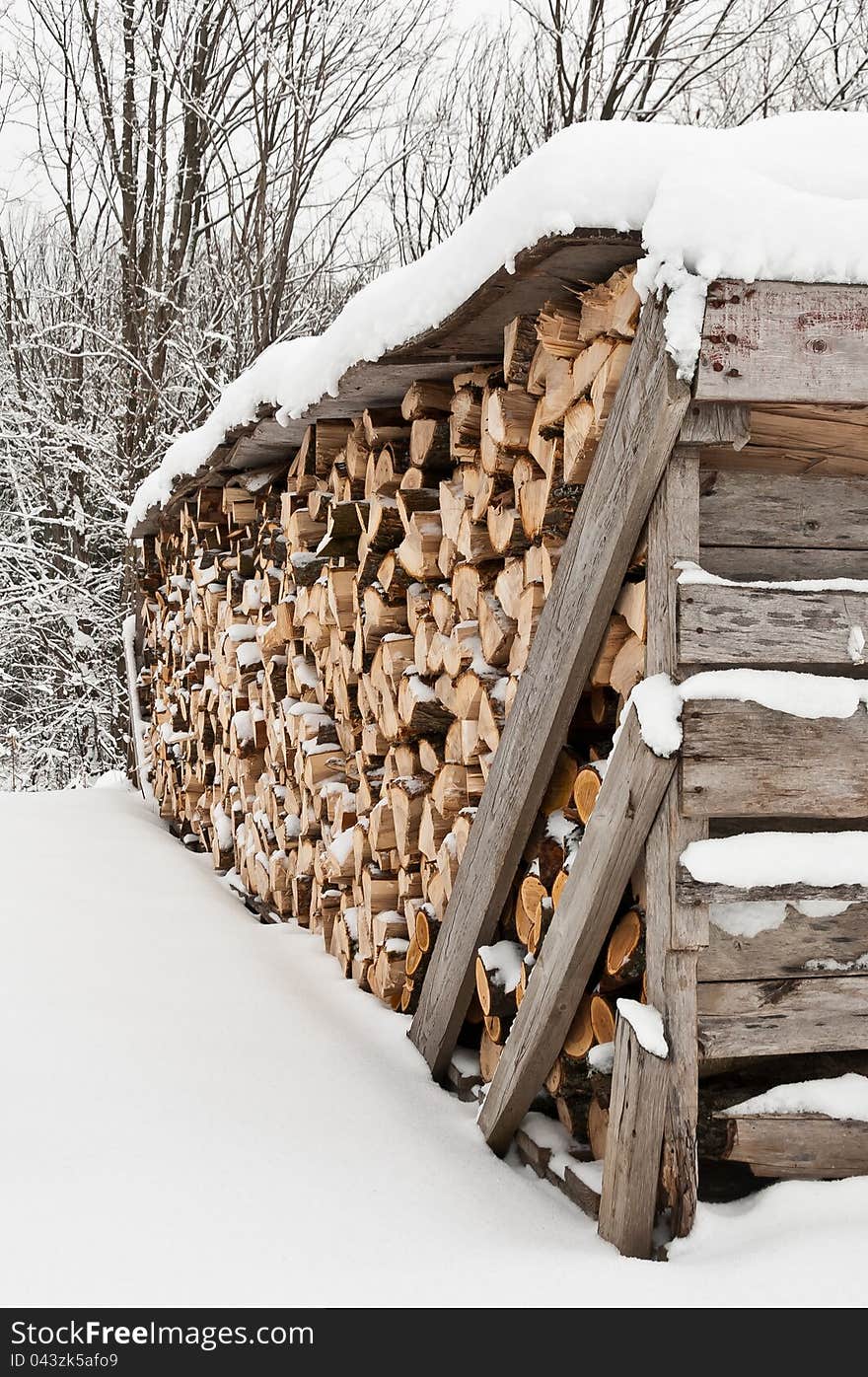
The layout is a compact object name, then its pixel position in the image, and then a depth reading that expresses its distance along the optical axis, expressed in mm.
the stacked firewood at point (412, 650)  2158
